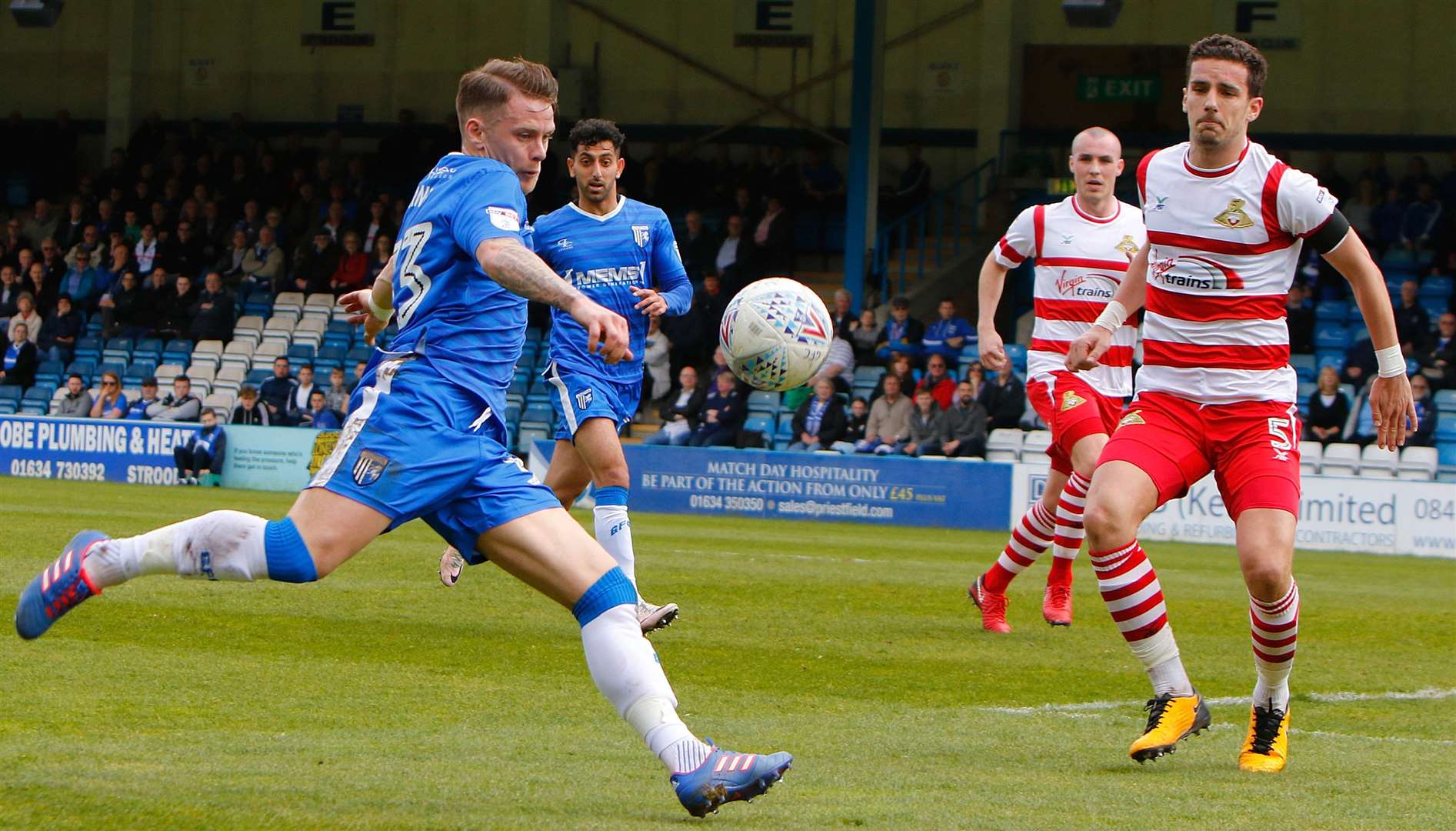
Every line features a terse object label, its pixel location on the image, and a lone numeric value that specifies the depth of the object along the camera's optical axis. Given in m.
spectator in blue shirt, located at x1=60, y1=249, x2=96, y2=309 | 29.09
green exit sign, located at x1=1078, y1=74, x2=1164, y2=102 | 29.19
